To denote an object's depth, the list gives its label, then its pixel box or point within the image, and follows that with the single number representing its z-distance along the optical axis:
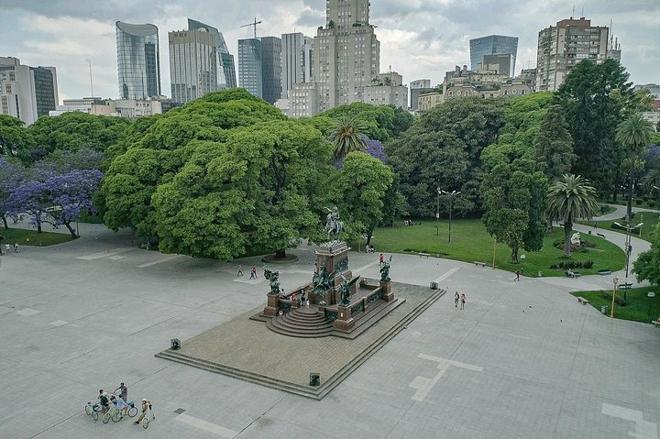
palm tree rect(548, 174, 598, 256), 42.62
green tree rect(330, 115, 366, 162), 54.12
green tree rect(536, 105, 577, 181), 51.69
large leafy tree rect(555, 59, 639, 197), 58.25
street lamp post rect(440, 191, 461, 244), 57.83
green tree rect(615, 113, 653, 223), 54.69
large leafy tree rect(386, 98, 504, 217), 61.84
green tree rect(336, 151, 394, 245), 43.91
